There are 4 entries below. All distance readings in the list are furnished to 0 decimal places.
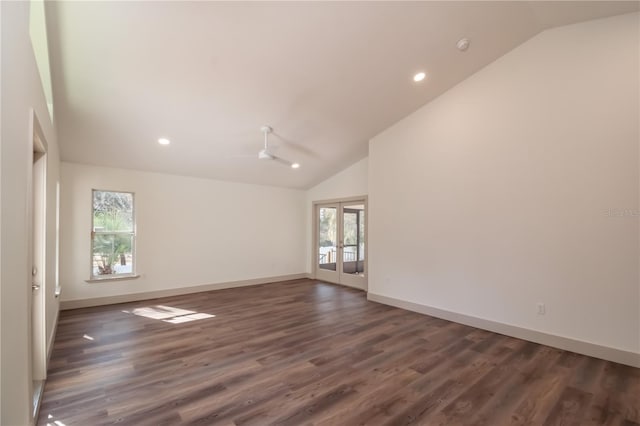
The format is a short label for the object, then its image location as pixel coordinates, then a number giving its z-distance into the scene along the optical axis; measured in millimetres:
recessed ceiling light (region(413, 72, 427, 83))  4040
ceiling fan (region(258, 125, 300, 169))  4188
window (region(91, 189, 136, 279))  5293
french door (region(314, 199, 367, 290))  7066
